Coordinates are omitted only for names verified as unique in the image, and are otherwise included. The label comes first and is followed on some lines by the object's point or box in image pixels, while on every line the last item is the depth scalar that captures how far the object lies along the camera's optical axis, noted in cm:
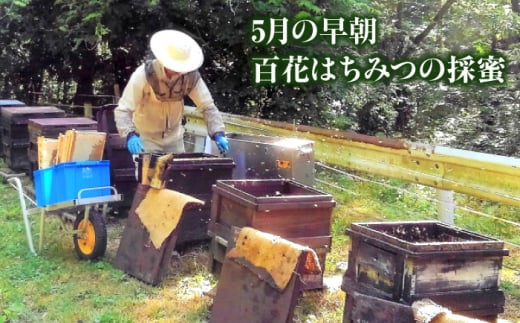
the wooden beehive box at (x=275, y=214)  413
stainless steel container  589
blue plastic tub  548
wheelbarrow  538
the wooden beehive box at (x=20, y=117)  858
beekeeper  549
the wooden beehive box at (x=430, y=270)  296
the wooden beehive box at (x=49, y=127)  742
